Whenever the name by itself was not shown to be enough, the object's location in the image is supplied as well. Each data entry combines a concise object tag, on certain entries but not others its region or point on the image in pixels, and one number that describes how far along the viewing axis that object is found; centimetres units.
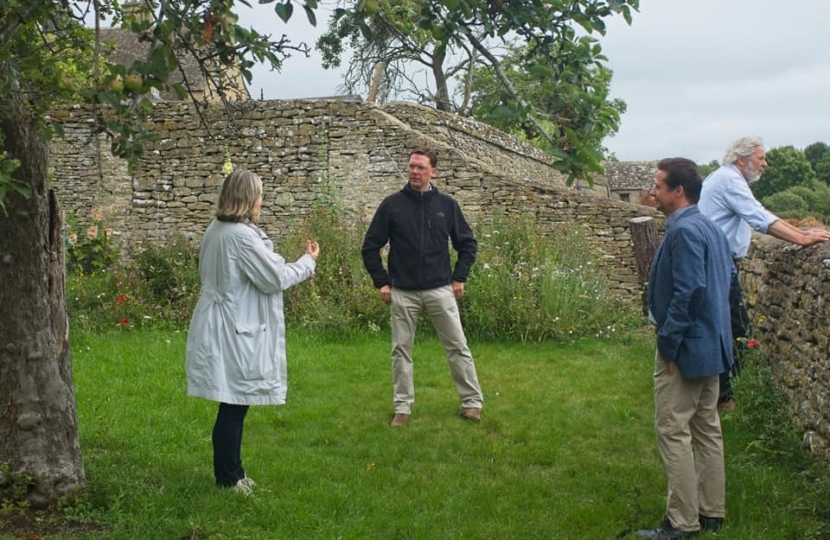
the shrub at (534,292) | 980
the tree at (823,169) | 5938
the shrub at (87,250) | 1302
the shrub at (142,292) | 1090
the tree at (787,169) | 5834
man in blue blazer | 410
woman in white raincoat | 460
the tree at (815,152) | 6089
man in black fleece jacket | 651
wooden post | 1047
